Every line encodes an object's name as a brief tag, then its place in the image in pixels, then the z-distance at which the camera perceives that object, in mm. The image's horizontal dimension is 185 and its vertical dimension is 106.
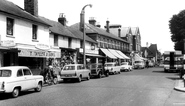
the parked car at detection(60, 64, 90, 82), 18973
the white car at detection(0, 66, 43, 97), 10508
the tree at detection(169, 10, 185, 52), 42444
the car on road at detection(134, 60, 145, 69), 51156
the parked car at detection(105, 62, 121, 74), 29962
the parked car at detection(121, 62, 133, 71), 39625
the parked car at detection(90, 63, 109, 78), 23822
